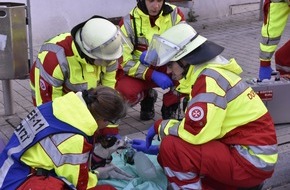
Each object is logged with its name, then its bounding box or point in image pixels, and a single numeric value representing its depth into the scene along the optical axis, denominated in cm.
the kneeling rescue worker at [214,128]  282
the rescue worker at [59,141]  241
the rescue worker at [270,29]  426
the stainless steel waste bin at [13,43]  425
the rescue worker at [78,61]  312
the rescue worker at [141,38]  416
